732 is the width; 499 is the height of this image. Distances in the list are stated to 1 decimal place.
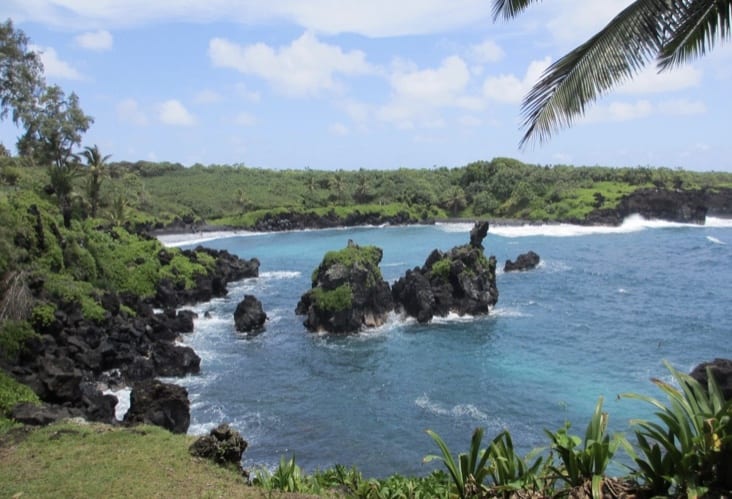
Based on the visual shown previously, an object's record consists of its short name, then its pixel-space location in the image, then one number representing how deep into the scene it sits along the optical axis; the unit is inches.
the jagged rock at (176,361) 1286.9
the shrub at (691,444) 293.9
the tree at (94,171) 2620.6
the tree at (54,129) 2605.8
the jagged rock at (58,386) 932.6
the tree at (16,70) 1764.3
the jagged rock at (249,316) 1659.7
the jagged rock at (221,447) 599.5
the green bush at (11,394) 826.8
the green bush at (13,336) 1051.9
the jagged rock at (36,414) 754.8
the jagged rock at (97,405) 914.7
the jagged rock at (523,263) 2511.0
